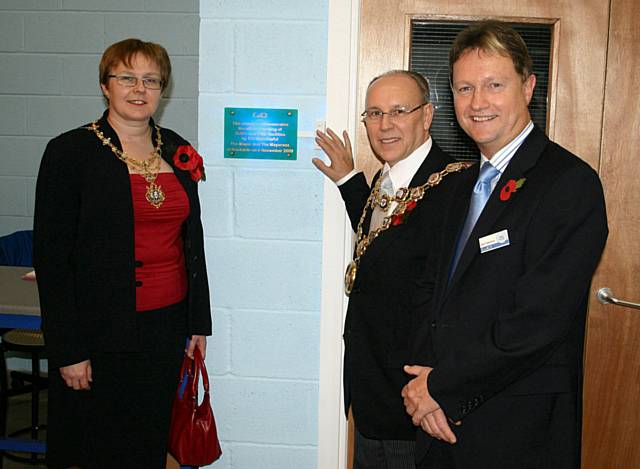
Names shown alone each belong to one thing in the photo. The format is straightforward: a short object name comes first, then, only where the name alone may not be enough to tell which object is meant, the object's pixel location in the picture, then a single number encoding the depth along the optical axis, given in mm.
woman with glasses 1880
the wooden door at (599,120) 2164
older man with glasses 1765
